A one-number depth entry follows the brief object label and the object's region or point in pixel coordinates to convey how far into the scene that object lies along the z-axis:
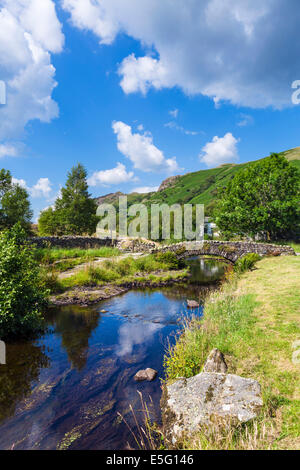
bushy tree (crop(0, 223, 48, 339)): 10.18
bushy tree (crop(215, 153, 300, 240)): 31.39
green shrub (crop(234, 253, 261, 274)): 22.33
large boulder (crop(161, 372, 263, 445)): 4.98
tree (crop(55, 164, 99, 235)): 44.03
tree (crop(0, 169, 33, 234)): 33.06
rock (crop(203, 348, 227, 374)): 6.79
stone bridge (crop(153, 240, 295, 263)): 25.73
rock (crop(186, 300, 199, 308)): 16.52
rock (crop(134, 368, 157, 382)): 8.28
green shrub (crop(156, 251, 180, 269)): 29.30
